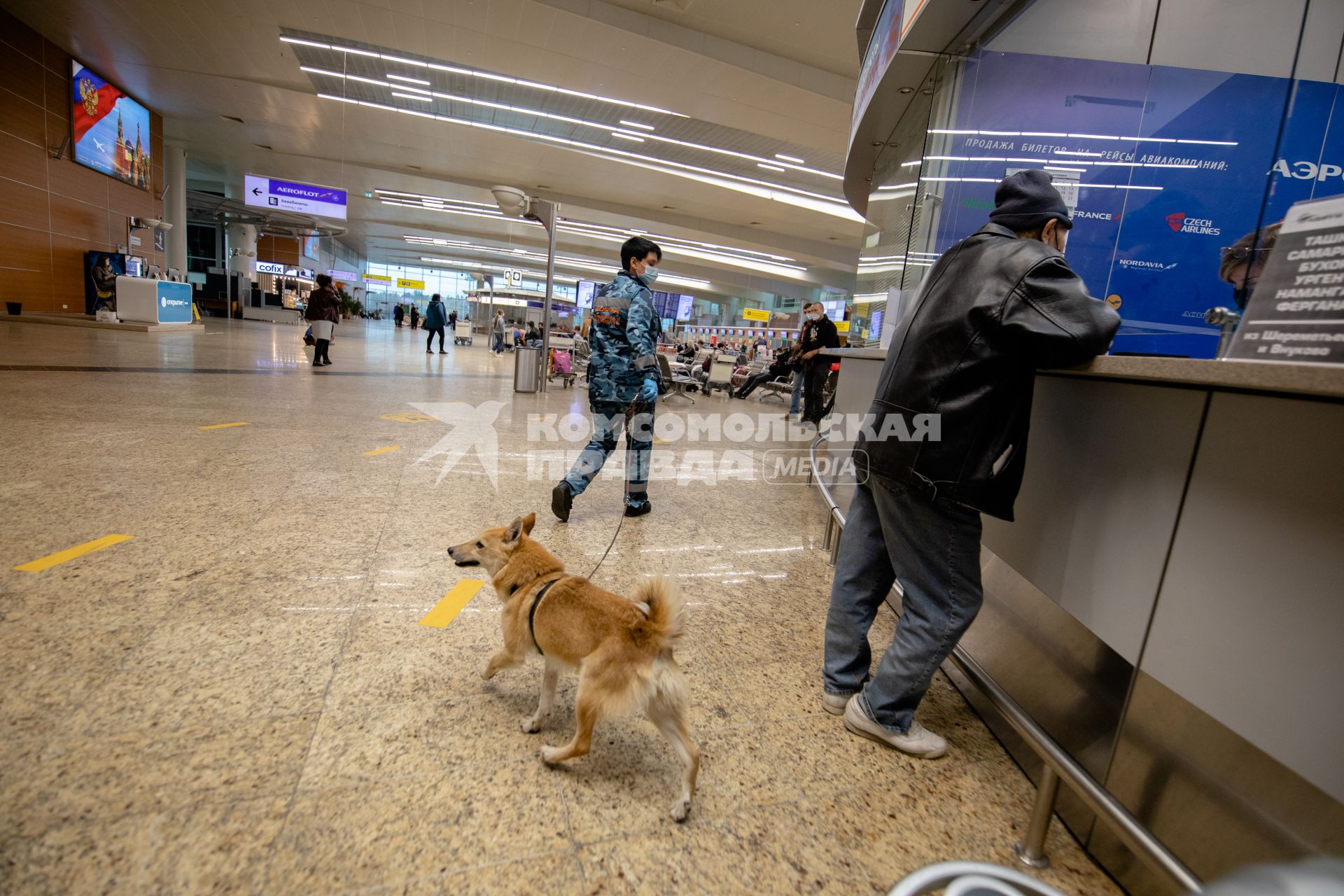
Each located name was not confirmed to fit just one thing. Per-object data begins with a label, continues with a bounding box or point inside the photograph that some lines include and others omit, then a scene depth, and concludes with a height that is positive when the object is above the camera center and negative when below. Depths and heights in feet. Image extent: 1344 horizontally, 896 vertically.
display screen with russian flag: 47.14 +14.36
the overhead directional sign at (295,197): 58.80 +12.19
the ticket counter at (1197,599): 3.56 -1.39
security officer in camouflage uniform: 11.94 -0.19
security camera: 35.76 +8.64
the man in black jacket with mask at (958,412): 4.91 -0.23
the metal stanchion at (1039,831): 4.75 -3.66
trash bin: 34.35 -1.77
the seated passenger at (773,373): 38.55 -0.42
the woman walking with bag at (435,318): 54.70 +1.11
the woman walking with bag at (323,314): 36.78 +0.16
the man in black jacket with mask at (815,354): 30.48 +0.88
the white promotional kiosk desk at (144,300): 48.96 -0.25
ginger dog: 5.06 -2.79
